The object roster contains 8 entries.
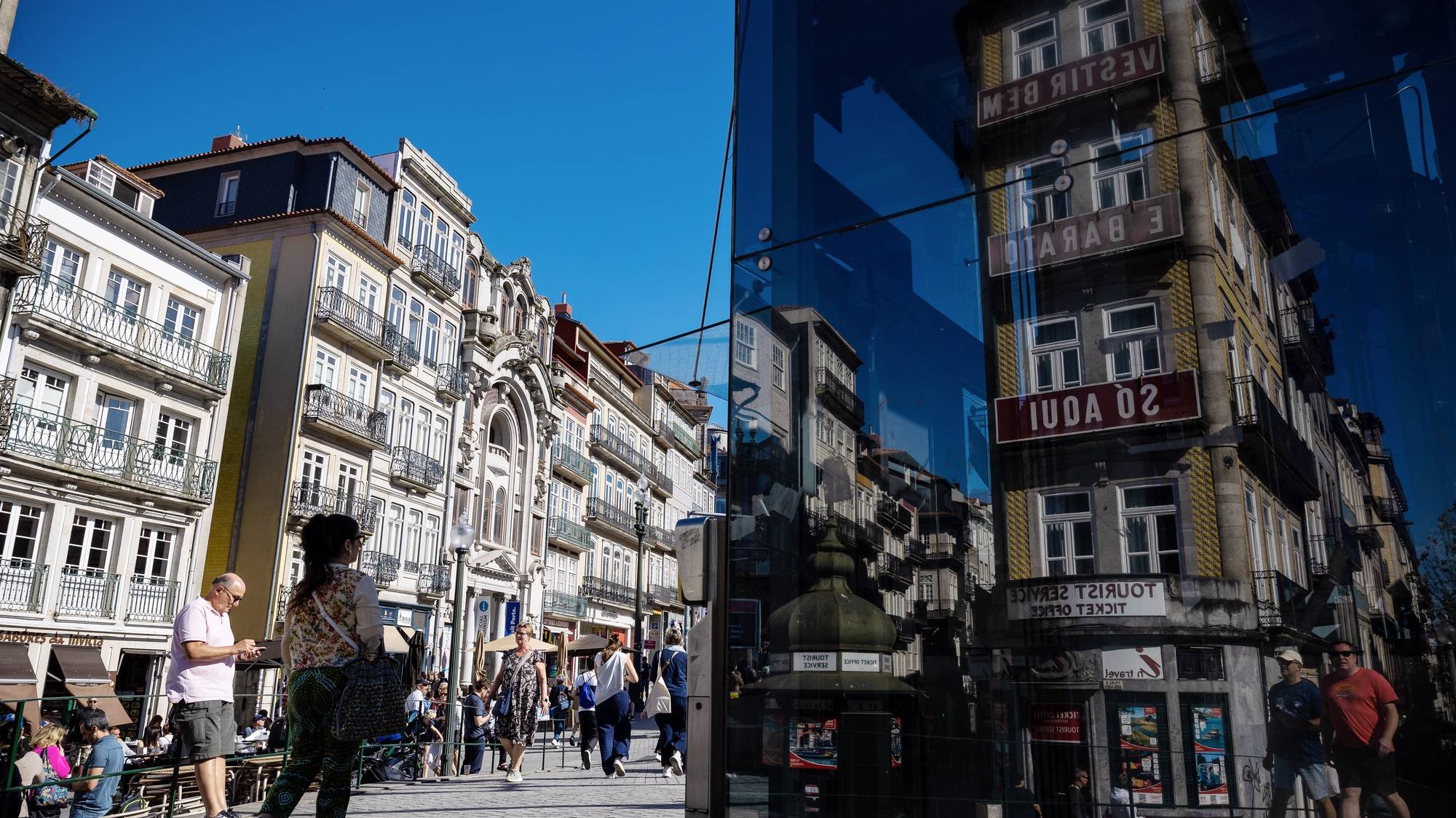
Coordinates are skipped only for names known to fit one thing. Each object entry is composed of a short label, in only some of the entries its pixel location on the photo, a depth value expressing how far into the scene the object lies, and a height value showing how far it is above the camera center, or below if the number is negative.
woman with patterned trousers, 5.22 +0.17
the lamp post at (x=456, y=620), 14.54 +1.08
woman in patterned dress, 12.36 +0.02
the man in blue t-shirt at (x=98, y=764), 9.48 -0.71
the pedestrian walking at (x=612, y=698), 12.14 +0.00
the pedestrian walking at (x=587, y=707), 13.20 -0.11
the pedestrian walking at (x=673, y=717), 12.45 -0.20
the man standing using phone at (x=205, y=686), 6.55 +0.01
